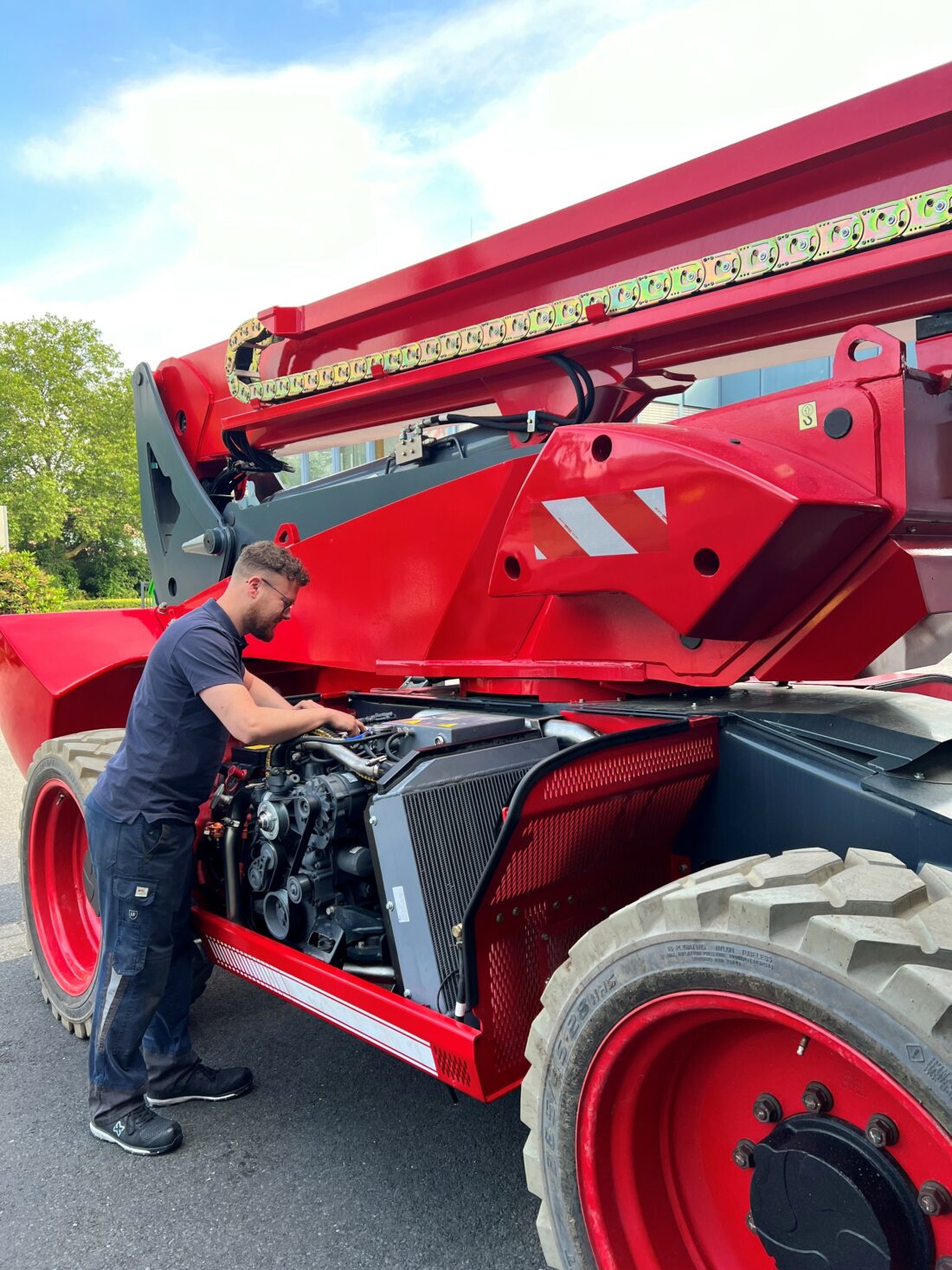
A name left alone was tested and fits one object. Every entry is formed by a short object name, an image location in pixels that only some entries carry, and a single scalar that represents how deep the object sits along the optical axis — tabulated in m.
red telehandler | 1.77
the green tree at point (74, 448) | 38.38
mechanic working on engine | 3.02
